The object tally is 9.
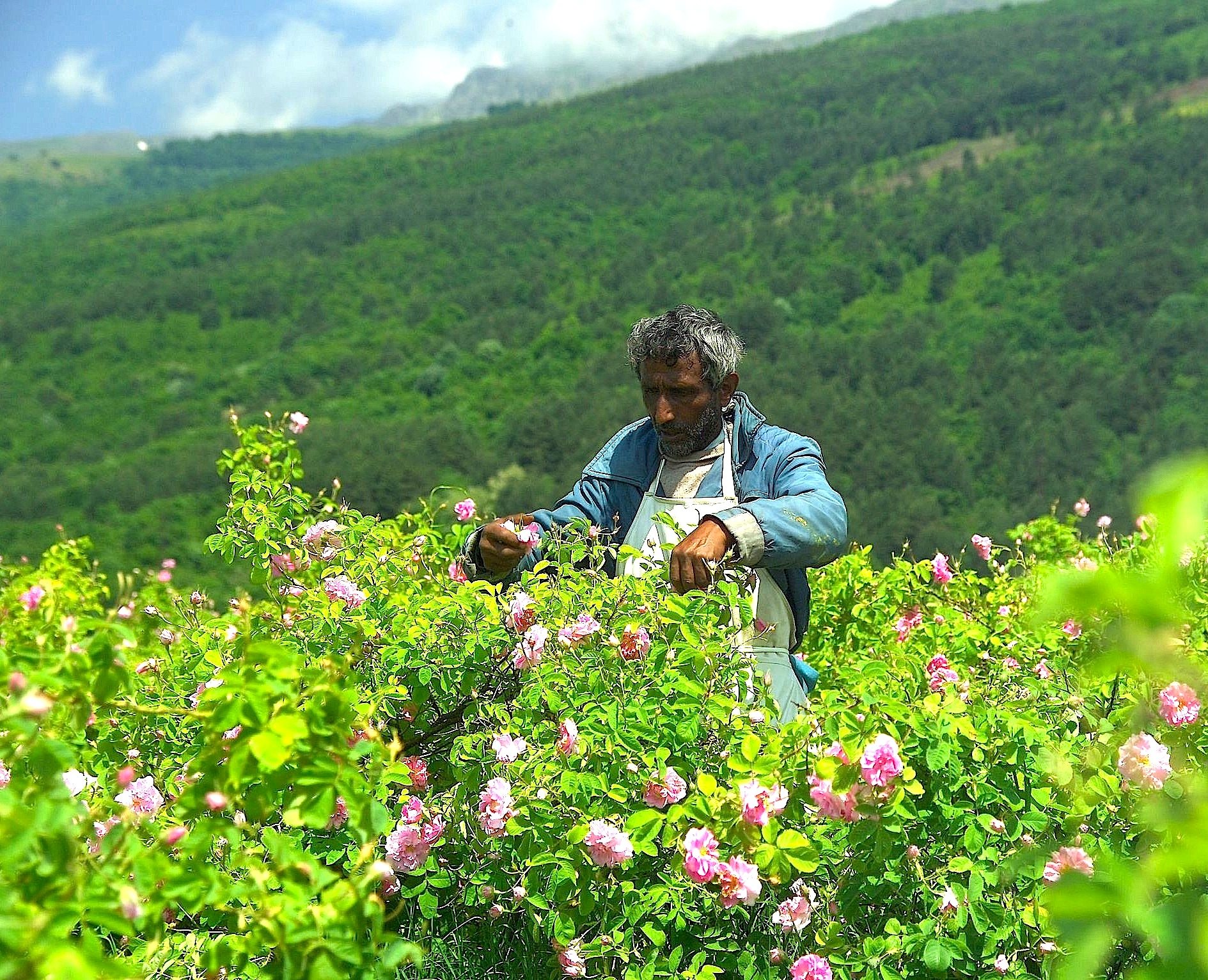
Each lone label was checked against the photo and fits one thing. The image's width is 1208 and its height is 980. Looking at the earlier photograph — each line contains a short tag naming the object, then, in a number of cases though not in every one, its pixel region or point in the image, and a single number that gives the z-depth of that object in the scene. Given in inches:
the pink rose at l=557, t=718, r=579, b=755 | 87.7
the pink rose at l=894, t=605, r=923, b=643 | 163.6
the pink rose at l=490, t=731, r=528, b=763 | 89.0
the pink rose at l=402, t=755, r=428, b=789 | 102.7
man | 116.3
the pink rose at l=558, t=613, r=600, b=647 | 96.6
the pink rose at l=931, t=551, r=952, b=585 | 173.3
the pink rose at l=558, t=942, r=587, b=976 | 84.1
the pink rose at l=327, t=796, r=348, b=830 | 90.3
